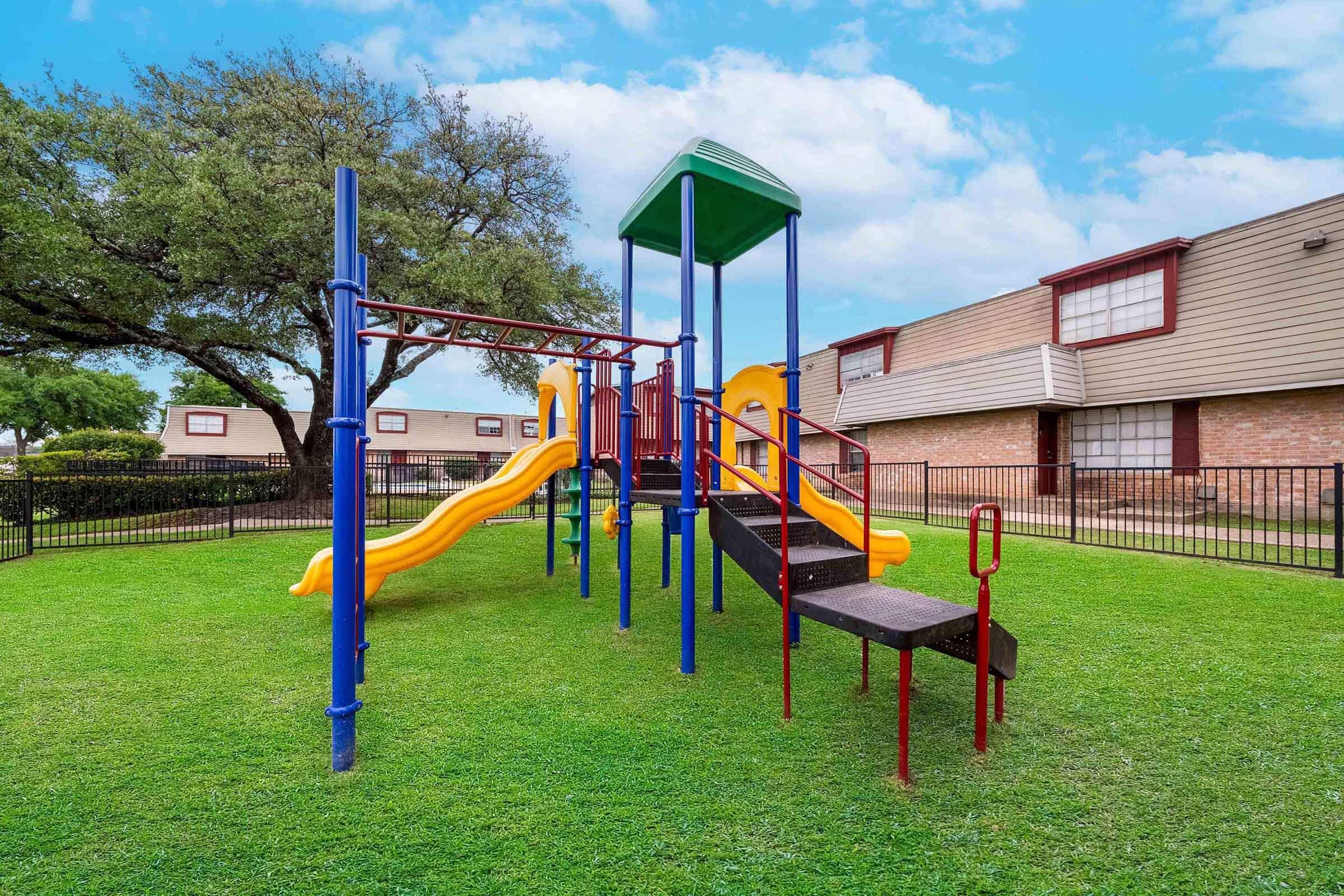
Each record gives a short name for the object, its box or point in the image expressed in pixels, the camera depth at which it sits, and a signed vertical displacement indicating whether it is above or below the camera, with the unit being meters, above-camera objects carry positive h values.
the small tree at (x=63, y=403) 35.44 +3.29
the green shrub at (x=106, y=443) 24.19 +0.45
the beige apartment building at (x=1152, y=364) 10.30 +1.81
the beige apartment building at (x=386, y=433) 32.66 +1.19
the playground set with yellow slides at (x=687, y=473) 2.87 -0.20
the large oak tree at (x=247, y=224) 11.70 +4.98
